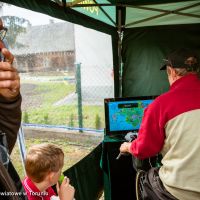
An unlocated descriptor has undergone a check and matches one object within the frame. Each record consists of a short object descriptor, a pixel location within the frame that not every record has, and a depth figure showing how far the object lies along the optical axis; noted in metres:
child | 1.57
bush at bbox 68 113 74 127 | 5.62
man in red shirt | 1.73
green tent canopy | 2.92
